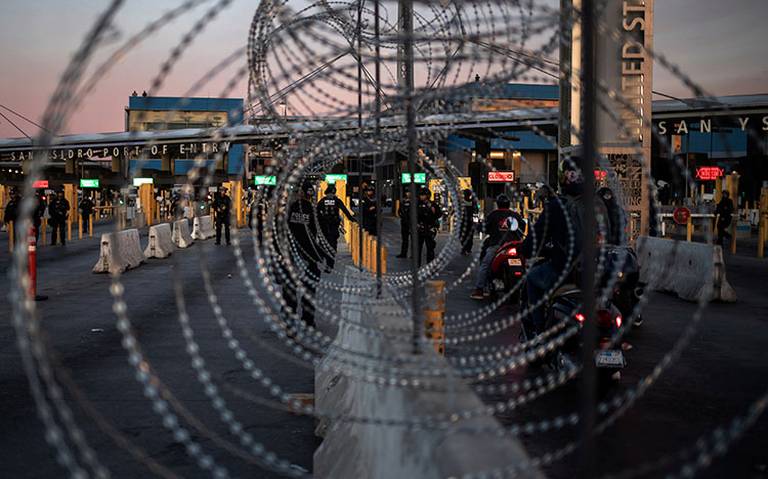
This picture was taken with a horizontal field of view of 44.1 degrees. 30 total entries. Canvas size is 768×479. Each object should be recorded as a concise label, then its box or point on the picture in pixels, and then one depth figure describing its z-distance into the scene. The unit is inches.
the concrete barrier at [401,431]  137.0
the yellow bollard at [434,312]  301.4
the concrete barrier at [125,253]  859.4
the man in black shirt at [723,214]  1225.1
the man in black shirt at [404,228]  899.2
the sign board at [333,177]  1648.4
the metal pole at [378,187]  319.5
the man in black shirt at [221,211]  1334.9
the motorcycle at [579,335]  314.0
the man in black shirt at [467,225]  1100.8
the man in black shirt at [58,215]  1346.0
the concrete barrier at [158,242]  1049.5
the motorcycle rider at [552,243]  341.7
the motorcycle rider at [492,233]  623.8
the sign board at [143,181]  2119.8
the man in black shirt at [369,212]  1068.5
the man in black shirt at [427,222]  896.3
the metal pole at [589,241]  112.2
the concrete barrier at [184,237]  1296.8
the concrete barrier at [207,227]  1573.7
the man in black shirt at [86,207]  1686.8
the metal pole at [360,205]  506.5
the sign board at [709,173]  1770.8
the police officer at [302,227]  494.3
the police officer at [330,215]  785.6
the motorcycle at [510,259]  579.8
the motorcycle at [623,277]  354.0
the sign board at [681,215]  868.0
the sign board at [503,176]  1520.3
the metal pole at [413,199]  223.7
